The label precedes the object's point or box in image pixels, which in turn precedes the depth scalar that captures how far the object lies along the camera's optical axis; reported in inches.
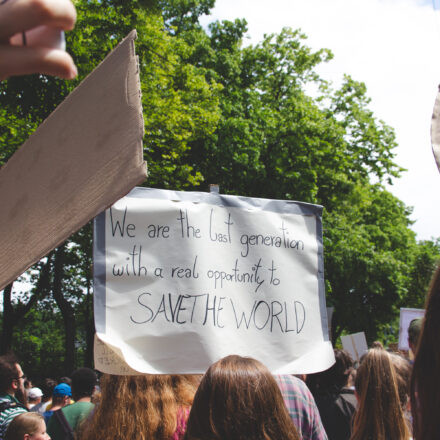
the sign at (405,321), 319.9
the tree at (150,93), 436.5
